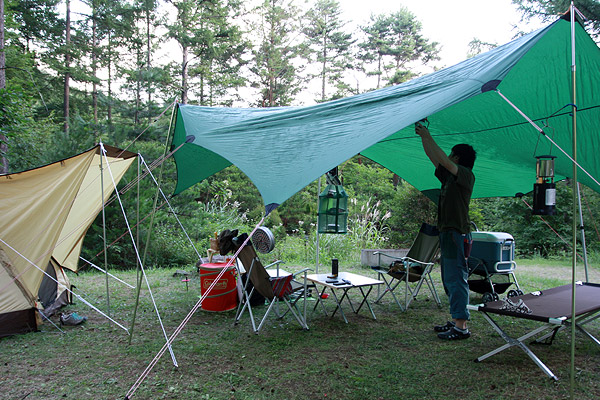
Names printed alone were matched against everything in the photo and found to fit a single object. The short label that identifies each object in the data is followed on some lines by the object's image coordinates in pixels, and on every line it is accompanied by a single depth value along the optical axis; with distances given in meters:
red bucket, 3.87
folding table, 3.51
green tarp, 2.50
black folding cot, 2.33
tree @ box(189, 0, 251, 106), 12.62
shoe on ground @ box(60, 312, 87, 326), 3.46
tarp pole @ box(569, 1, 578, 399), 1.93
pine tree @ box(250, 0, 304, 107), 14.77
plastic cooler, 4.13
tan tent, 3.22
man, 2.97
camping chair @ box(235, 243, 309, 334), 3.27
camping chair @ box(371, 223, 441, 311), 4.17
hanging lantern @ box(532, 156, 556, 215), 3.12
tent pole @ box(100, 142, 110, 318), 3.38
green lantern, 4.36
